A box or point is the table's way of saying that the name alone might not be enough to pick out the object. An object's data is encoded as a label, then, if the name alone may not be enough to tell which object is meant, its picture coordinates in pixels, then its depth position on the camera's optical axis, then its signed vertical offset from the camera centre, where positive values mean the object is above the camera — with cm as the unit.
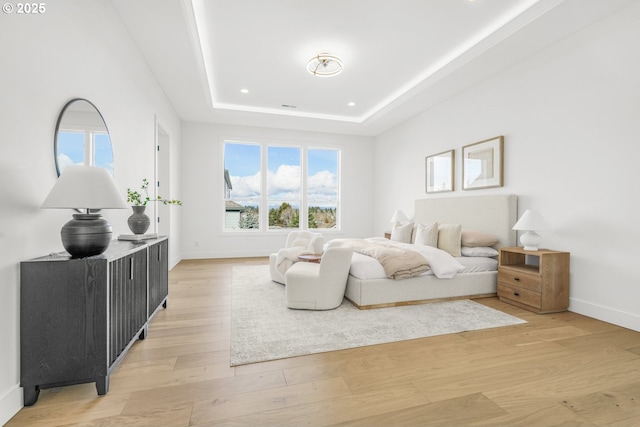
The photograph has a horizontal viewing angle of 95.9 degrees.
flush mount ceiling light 376 +201
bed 318 -77
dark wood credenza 152 -61
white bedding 324 -61
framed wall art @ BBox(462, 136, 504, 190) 389 +72
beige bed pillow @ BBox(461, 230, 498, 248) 376 -34
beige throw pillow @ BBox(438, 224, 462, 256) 383 -33
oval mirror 189 +54
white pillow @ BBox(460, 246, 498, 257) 374 -48
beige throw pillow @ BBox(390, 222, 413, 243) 471 -31
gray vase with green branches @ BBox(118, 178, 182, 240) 256 -11
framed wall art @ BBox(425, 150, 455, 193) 475 +73
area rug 225 -104
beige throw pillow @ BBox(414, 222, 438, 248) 413 -32
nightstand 297 -73
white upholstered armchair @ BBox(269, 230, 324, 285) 379 -58
